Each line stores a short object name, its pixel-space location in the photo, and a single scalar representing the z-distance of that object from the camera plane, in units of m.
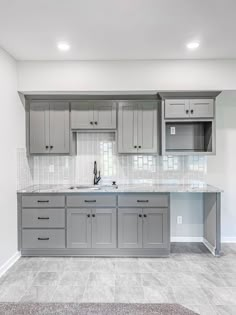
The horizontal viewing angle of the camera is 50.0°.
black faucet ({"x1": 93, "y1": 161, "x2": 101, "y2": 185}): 4.06
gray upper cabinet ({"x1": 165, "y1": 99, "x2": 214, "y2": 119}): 3.67
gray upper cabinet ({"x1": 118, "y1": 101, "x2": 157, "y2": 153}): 3.84
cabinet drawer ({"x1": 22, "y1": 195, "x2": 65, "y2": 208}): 3.57
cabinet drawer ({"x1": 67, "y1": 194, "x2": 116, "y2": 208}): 3.55
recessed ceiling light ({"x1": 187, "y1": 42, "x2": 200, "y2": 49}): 3.05
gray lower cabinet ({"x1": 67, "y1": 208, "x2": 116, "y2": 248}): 3.54
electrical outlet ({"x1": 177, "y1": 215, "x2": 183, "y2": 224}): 4.19
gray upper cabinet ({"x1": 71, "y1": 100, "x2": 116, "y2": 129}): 3.84
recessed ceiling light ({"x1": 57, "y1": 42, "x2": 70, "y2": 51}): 3.04
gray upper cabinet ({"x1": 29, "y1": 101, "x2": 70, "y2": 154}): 3.86
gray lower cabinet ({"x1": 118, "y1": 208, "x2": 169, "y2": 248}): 3.53
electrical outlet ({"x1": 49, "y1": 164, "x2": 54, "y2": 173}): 4.16
